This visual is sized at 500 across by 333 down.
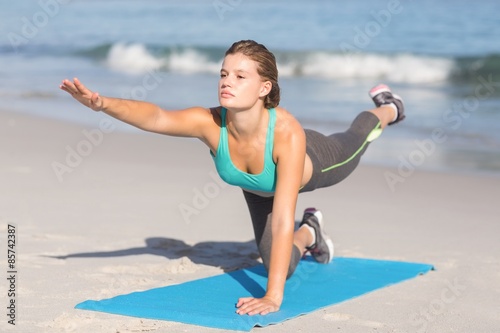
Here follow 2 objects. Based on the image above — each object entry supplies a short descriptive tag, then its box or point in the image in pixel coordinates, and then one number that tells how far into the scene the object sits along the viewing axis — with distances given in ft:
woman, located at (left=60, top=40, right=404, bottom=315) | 27.14
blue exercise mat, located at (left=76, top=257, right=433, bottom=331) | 25.53
